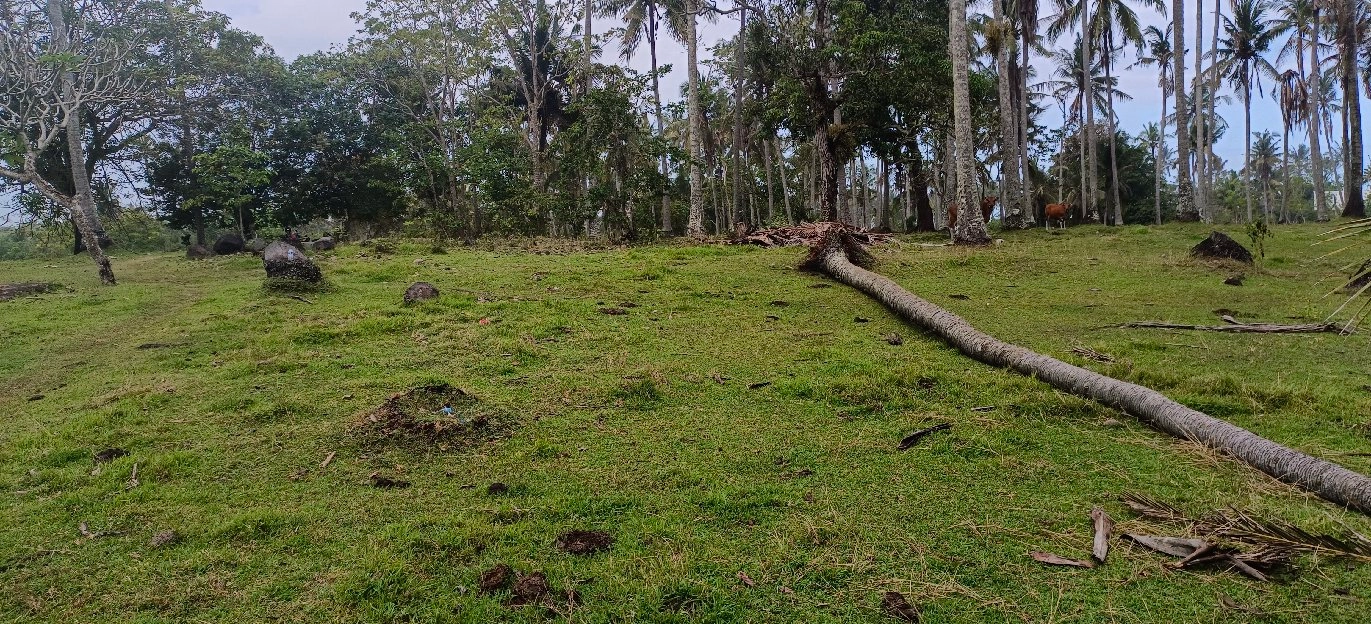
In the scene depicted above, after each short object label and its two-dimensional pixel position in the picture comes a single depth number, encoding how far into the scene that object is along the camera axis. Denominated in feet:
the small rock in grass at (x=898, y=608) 7.86
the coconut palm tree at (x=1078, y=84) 108.06
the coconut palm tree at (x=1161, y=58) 104.53
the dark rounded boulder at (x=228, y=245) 60.54
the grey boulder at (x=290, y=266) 32.35
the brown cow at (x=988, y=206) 67.16
